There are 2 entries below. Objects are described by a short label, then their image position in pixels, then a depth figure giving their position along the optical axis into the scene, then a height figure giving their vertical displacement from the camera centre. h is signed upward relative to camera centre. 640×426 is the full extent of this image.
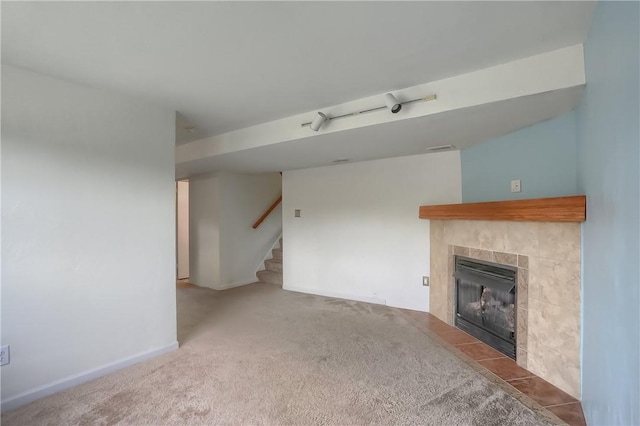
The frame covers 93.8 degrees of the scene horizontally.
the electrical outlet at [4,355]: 1.76 -0.83
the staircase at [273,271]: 5.04 -1.00
